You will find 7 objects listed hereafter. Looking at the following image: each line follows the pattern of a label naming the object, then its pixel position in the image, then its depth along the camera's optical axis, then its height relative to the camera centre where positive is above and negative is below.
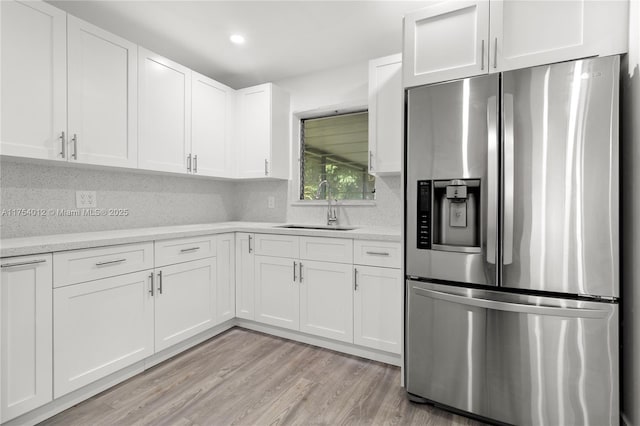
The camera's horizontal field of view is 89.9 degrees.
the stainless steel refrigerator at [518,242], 1.42 -0.15
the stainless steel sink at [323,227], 2.98 -0.14
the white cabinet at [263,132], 3.11 +0.79
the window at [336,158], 3.07 +0.54
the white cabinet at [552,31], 1.43 +0.87
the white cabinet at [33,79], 1.70 +0.73
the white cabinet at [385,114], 2.45 +0.76
